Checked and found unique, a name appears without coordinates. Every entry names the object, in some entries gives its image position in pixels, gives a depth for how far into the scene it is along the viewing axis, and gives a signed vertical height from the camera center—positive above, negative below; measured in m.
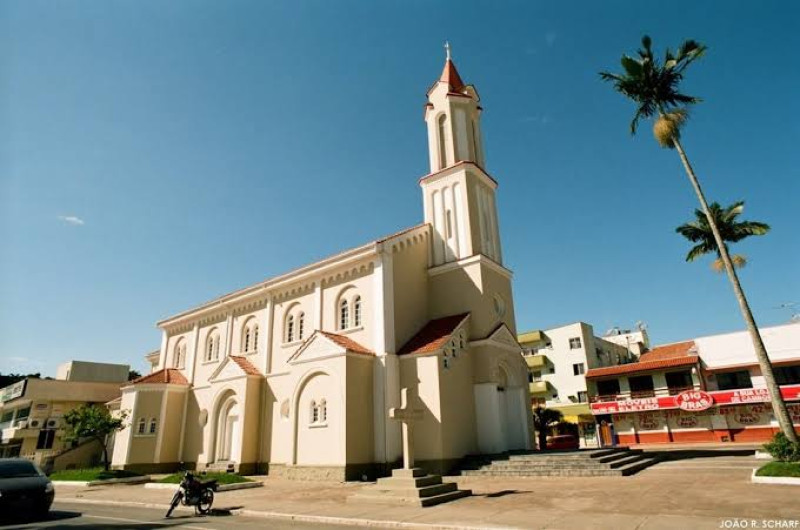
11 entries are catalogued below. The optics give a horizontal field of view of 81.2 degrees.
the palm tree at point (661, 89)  20.41 +14.44
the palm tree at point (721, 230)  22.58 +9.08
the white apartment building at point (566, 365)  46.78 +6.57
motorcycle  13.05 -1.24
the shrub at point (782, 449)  14.33 -0.84
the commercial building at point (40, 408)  41.12 +3.91
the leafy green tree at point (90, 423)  26.20 +1.48
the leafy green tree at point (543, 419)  35.69 +0.94
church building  20.16 +3.72
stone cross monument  14.31 +0.59
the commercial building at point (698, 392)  34.75 +2.53
